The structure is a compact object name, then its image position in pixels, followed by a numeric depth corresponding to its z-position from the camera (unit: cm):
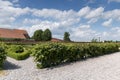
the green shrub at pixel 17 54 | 613
